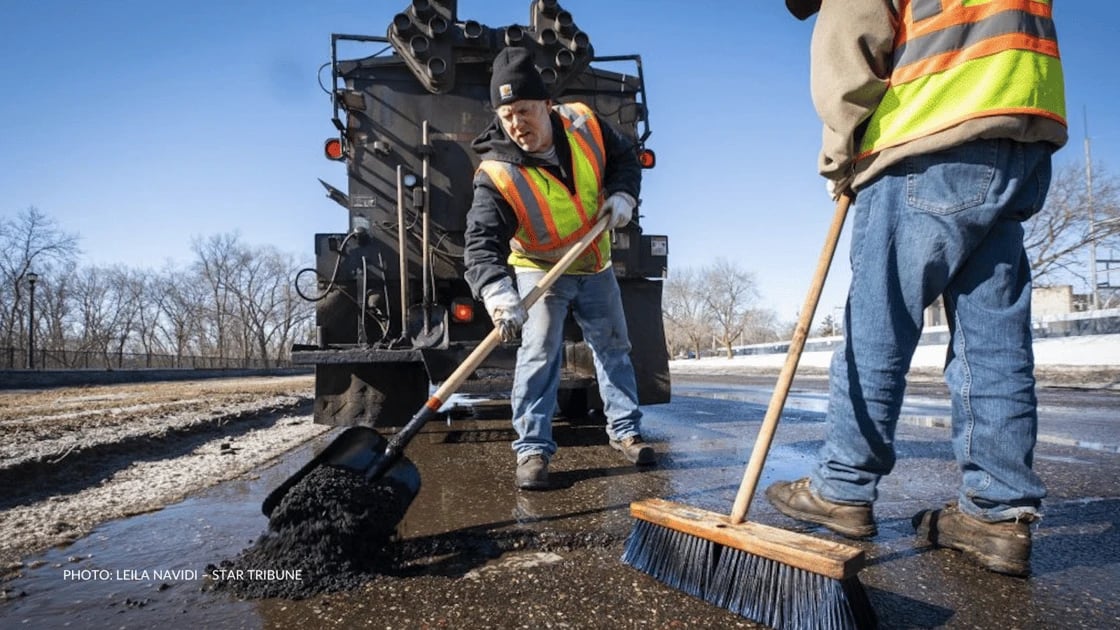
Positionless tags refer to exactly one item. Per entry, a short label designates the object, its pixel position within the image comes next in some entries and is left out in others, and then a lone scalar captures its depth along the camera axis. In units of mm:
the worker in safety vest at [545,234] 2776
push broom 1303
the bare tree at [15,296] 35000
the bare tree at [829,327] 53631
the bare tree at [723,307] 63281
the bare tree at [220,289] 57438
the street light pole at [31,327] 22891
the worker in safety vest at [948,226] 1609
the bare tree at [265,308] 58625
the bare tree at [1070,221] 18828
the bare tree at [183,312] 57219
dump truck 4137
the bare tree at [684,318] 65438
